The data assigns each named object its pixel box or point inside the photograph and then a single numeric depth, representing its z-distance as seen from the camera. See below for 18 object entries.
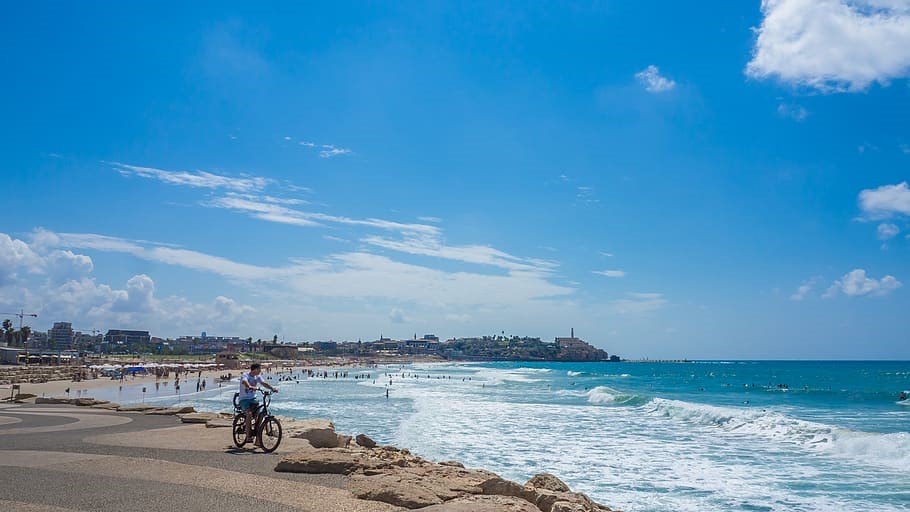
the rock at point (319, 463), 8.88
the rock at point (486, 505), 6.54
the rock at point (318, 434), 12.01
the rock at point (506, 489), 8.69
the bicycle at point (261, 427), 10.87
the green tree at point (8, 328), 107.50
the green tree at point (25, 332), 107.19
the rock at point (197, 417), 15.58
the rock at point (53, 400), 20.96
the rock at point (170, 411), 17.30
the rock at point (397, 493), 7.19
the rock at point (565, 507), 7.27
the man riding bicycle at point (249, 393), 10.92
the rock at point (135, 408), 18.11
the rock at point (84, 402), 20.17
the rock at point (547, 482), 9.31
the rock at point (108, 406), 19.39
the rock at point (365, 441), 14.15
